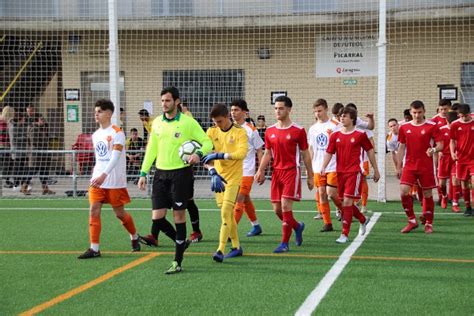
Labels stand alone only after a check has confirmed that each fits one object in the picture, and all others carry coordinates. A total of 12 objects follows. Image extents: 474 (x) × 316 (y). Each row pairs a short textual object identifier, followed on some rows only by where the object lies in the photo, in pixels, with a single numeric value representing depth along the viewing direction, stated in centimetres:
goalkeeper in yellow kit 784
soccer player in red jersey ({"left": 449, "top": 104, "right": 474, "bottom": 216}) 1227
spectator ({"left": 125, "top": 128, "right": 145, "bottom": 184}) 1712
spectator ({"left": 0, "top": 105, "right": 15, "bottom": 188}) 1750
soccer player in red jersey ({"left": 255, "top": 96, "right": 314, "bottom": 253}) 880
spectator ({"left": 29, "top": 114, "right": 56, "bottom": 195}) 1686
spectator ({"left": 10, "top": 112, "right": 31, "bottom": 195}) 1693
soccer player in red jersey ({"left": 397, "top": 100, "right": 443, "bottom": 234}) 1020
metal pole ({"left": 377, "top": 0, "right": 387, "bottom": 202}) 1463
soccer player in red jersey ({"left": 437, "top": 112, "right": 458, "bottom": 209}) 1309
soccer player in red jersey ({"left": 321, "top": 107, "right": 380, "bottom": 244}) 935
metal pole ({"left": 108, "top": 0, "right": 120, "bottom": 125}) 1532
